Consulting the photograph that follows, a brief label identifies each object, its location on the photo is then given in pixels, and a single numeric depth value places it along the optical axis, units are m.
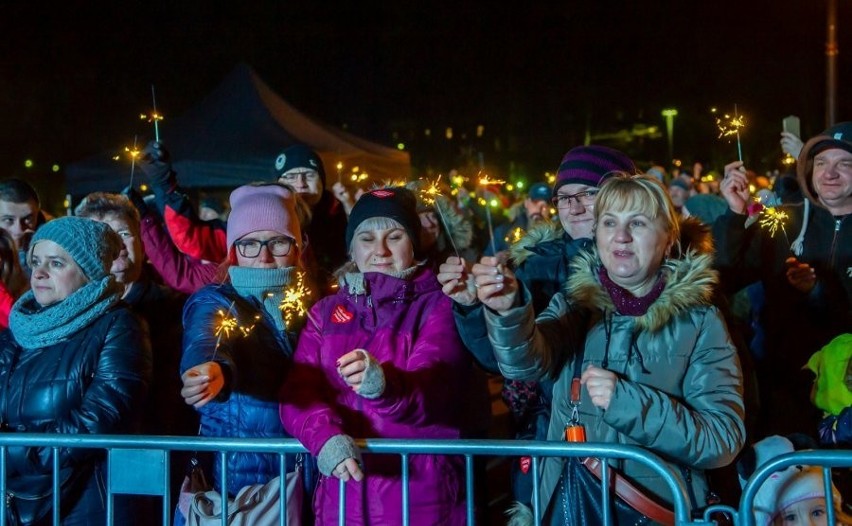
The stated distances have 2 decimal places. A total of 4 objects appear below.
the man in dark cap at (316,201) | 5.48
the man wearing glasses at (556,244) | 4.02
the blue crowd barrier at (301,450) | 2.71
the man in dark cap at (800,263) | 4.58
